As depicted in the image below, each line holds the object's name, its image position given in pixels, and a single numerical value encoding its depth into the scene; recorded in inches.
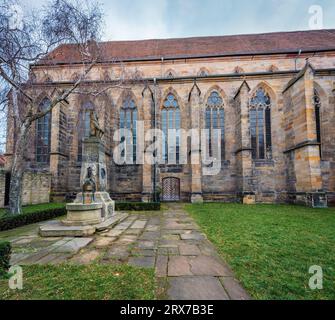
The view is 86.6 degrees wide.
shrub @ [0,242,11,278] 102.7
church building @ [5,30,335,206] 513.7
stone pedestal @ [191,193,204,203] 512.6
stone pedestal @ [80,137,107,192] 260.7
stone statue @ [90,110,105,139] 274.7
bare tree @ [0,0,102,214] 289.4
